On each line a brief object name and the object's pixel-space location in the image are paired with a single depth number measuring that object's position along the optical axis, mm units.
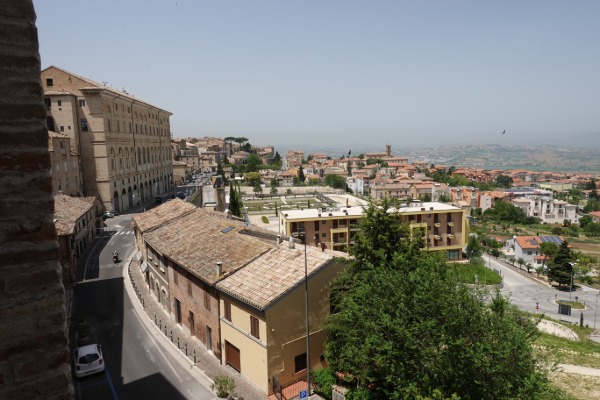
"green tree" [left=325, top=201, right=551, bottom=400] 13922
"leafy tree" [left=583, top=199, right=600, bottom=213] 145500
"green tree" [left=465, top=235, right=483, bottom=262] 71419
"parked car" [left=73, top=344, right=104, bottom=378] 19578
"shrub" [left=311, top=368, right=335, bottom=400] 18434
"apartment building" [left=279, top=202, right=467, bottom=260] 59500
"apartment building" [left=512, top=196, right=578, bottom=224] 129438
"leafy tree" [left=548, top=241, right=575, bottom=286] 65188
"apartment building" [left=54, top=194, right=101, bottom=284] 30750
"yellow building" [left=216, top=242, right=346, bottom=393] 18625
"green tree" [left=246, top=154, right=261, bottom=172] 154625
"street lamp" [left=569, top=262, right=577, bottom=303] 62206
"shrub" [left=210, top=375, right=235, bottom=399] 18219
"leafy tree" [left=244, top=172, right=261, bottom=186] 131875
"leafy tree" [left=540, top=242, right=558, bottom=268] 79212
